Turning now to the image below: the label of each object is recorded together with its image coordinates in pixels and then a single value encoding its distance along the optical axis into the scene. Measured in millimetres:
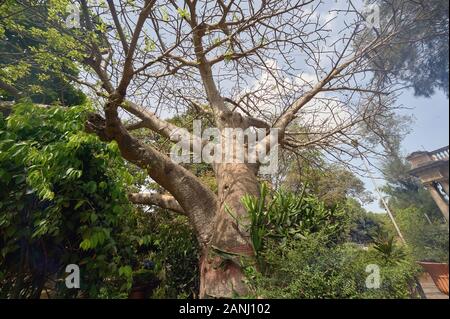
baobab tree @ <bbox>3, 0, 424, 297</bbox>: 2738
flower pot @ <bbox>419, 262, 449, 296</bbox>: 1479
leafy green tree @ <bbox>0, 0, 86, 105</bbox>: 3098
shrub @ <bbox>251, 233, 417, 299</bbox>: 1980
